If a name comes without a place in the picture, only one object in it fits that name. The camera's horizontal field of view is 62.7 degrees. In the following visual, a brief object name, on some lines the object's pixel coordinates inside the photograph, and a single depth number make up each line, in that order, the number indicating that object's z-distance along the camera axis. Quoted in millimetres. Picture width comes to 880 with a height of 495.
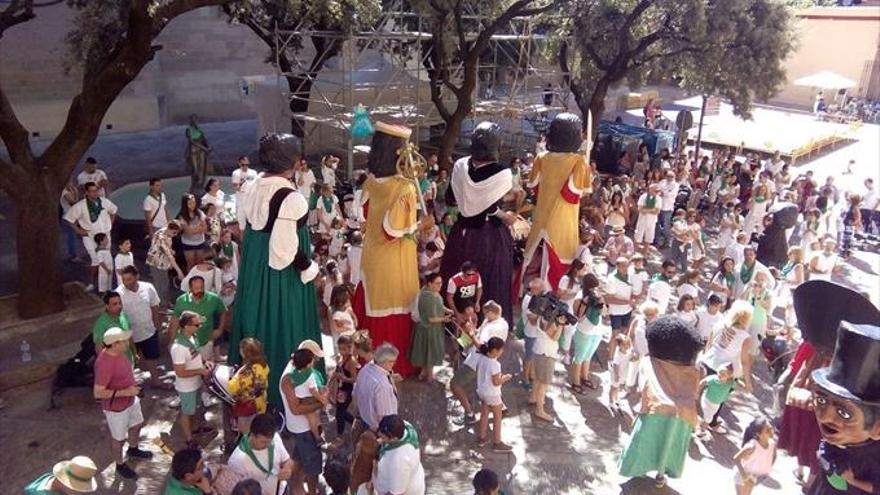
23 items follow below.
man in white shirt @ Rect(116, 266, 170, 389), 6125
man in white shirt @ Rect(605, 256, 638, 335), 7062
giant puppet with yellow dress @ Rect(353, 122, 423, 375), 6367
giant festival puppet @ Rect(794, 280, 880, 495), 3295
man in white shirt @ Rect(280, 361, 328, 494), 4754
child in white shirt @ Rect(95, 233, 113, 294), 7875
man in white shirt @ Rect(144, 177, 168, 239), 8477
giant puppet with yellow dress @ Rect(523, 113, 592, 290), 7359
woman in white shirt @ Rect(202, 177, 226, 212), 8453
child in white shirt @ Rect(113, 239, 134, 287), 7070
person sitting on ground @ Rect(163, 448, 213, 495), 3789
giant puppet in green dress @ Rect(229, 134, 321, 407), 5469
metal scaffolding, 13664
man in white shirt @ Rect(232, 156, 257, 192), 9448
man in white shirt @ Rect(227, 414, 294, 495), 4098
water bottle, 6801
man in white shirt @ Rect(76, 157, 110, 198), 9094
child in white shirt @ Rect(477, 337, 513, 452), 5574
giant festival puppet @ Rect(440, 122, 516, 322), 6938
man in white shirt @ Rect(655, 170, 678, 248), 10875
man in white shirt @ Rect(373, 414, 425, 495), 4195
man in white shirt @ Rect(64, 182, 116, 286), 8070
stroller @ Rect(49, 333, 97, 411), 6285
